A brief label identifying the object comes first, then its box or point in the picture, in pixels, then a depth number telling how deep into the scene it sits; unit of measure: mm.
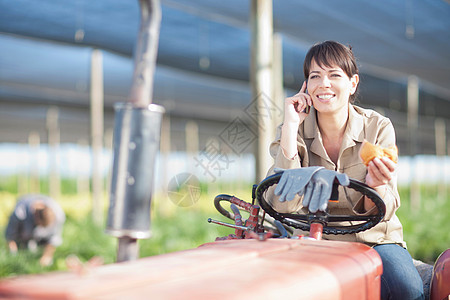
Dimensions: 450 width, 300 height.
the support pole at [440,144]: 14938
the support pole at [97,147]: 7598
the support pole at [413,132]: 9461
